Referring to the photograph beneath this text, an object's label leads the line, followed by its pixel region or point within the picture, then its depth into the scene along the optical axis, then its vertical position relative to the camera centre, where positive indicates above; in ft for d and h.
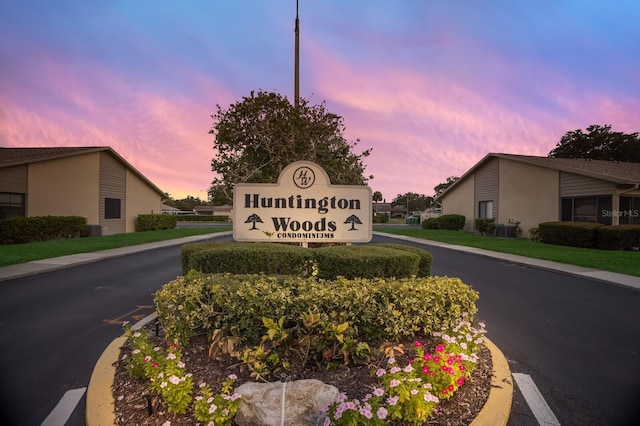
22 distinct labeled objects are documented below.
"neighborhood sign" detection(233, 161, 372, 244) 22.75 +0.07
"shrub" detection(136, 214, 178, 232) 95.55 -3.83
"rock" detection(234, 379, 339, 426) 8.22 -4.86
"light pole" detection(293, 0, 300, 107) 37.68 +15.13
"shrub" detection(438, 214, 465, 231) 100.54 -2.35
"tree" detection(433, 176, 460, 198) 339.36 +29.68
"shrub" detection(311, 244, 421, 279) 17.51 -2.71
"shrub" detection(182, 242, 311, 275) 18.78 -2.83
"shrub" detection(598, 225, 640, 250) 49.90 -2.96
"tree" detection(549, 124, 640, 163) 138.62 +30.42
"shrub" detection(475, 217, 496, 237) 80.60 -2.69
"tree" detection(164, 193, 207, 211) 376.07 +6.99
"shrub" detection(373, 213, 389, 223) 203.47 -3.71
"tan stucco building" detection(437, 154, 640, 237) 58.70 +5.18
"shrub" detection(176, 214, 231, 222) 198.41 -5.12
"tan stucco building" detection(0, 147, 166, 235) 64.44 +4.92
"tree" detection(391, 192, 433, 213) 371.15 +14.31
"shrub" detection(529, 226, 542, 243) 65.36 -3.85
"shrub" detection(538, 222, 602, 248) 53.06 -2.91
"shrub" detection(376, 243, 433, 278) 20.20 -3.01
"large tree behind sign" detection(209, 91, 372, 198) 40.70 +9.30
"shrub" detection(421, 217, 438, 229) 109.60 -3.30
